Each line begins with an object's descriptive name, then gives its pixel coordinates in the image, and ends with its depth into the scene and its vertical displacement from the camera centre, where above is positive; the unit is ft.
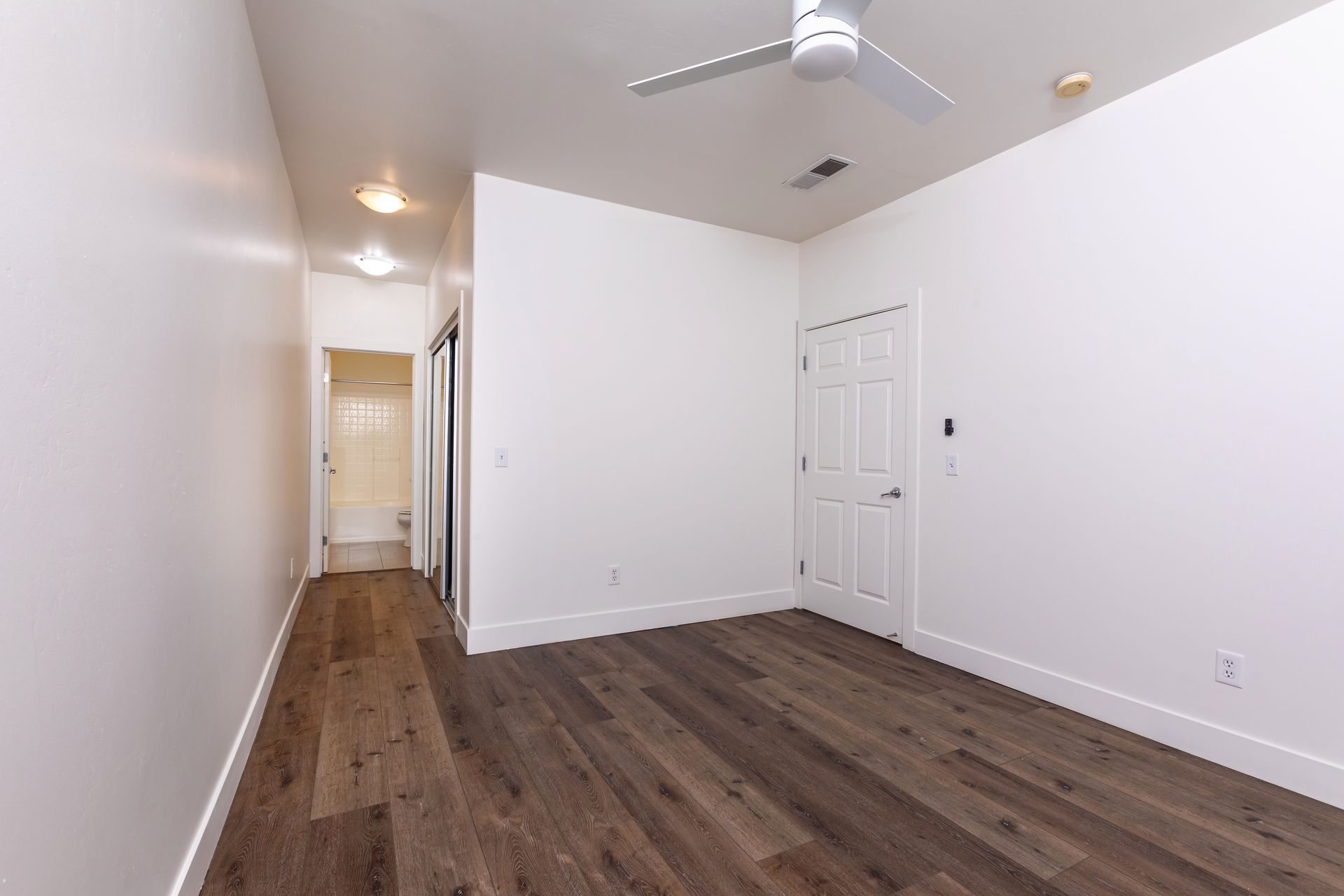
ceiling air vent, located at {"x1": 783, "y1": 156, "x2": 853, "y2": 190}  10.53 +4.93
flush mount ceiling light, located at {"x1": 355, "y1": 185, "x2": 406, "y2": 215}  11.79 +4.79
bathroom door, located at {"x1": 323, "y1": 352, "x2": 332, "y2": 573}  17.66 +0.12
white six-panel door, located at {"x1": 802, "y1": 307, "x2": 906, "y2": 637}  12.09 -0.46
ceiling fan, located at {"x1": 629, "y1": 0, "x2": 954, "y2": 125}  5.49 +3.71
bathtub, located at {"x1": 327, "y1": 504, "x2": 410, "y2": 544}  25.00 -3.30
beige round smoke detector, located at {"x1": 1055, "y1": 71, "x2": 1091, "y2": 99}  8.05 +4.90
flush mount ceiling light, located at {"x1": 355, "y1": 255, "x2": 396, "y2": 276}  15.69 +4.61
